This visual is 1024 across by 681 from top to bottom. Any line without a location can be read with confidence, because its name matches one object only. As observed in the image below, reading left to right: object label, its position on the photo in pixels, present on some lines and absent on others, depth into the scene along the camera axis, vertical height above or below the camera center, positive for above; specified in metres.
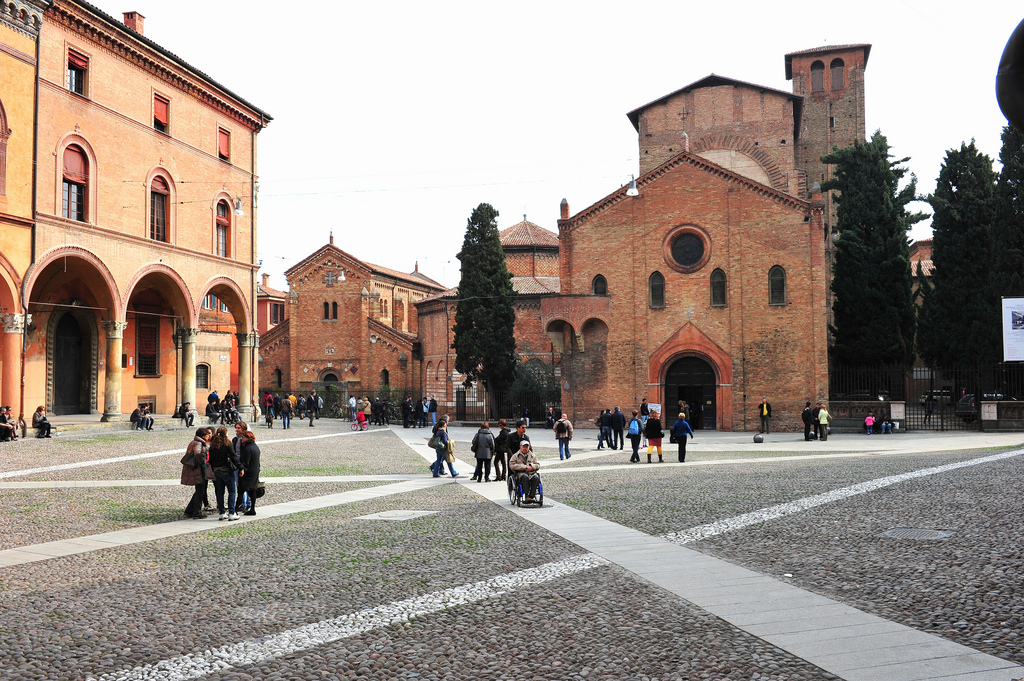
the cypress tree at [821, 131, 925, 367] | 35.03 +4.83
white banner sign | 22.83 +1.27
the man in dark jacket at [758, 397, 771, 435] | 30.41 -1.66
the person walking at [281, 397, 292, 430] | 31.41 -1.46
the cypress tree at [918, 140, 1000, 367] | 36.75 +5.54
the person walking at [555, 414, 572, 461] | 21.78 -1.67
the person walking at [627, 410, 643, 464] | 20.73 -1.63
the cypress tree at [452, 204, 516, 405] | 37.47 +3.12
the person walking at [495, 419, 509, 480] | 16.66 -1.63
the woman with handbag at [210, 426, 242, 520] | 11.81 -1.39
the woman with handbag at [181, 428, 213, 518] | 11.75 -1.40
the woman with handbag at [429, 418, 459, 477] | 17.03 -1.55
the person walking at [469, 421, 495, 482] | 16.55 -1.57
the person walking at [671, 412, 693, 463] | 20.61 -1.59
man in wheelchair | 12.78 -1.59
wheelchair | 12.84 -1.98
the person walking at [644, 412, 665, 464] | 20.23 -1.52
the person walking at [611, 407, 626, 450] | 24.98 -1.70
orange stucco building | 23.45 +5.57
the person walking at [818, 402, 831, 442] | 27.91 -1.79
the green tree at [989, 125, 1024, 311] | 32.94 +6.18
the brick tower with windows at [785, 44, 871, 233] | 47.59 +16.86
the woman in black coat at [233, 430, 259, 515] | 11.98 -1.39
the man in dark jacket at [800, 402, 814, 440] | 28.12 -1.69
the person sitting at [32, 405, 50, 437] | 22.27 -1.28
